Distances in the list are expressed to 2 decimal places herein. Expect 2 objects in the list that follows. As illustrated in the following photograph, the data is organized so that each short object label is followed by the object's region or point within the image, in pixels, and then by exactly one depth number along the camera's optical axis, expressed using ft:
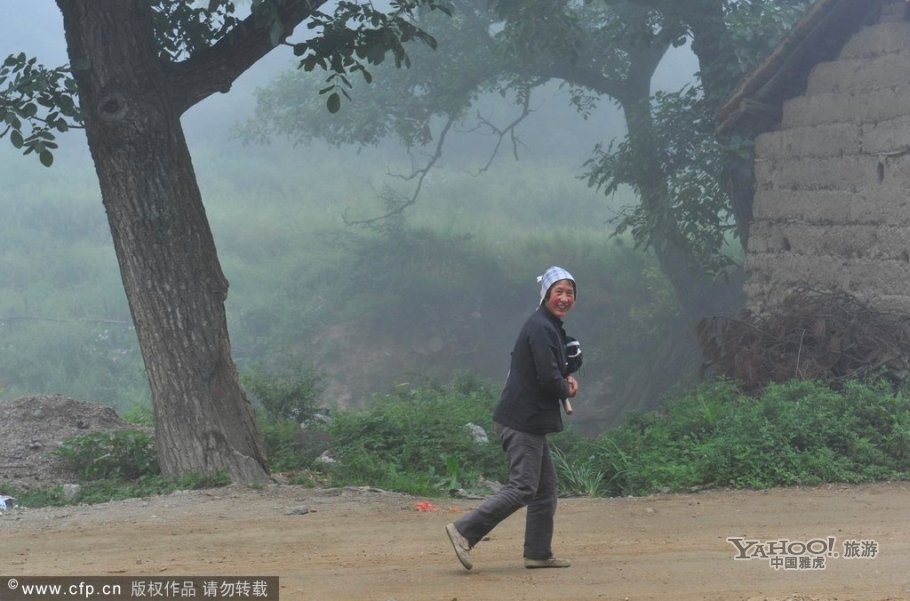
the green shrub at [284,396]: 77.97
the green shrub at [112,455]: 60.03
